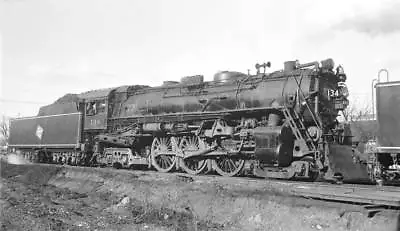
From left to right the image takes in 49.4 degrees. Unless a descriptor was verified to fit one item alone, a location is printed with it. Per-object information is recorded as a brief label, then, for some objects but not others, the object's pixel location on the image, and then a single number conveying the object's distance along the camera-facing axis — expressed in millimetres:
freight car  11648
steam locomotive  13508
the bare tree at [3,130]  85288
